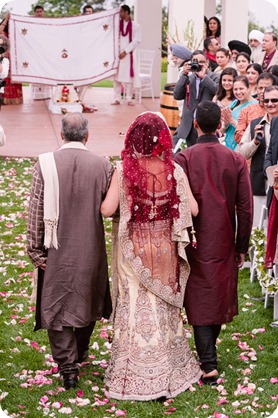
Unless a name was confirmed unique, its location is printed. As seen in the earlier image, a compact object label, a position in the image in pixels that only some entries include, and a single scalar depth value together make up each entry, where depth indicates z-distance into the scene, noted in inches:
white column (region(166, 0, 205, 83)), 554.6
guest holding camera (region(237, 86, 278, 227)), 271.1
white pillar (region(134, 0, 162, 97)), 719.1
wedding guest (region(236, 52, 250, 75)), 402.0
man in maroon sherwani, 209.5
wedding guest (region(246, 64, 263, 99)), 356.8
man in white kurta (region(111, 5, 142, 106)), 677.3
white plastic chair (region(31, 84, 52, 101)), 720.3
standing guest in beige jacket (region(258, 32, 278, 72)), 445.1
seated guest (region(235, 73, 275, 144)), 302.7
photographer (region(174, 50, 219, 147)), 390.9
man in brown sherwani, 204.5
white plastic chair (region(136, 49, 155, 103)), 722.2
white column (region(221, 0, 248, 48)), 633.6
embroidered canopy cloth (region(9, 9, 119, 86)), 657.0
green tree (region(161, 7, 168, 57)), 1202.0
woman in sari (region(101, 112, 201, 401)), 202.7
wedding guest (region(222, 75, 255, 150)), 318.7
